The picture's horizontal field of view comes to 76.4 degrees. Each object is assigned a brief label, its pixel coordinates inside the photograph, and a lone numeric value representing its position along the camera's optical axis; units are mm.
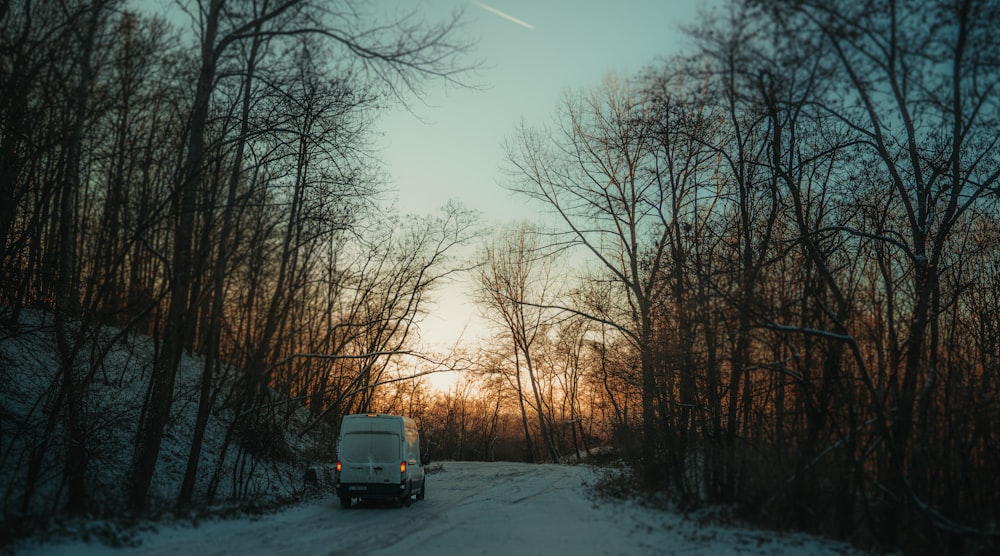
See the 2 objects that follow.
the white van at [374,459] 16250
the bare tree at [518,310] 37938
